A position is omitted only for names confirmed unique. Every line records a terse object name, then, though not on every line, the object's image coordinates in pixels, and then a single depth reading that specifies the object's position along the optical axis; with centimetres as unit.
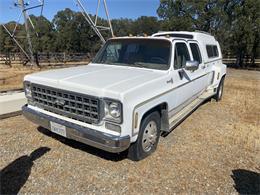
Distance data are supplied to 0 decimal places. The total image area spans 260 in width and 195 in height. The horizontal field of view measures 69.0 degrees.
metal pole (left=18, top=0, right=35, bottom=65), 1420
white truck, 259
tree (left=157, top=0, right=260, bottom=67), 1982
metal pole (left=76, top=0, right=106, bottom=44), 1454
